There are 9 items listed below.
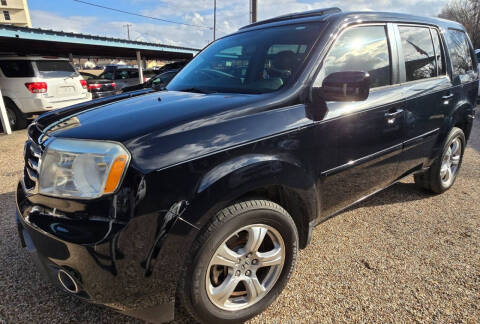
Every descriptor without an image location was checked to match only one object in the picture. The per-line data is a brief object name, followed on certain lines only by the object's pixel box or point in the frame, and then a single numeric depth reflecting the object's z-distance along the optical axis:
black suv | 1.39
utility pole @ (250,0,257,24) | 17.03
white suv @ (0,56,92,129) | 7.62
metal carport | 8.28
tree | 32.78
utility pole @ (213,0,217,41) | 32.39
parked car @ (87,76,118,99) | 12.45
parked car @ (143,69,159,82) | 17.08
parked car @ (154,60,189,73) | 14.18
